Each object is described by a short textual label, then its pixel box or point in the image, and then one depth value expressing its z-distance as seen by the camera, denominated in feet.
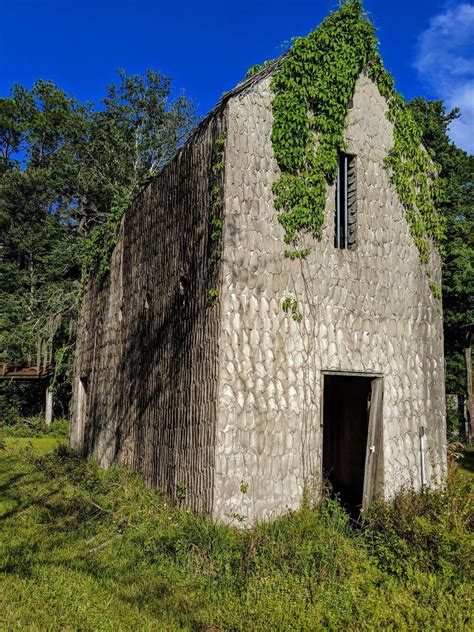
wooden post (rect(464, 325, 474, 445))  74.13
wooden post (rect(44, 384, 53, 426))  79.51
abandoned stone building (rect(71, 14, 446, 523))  22.84
